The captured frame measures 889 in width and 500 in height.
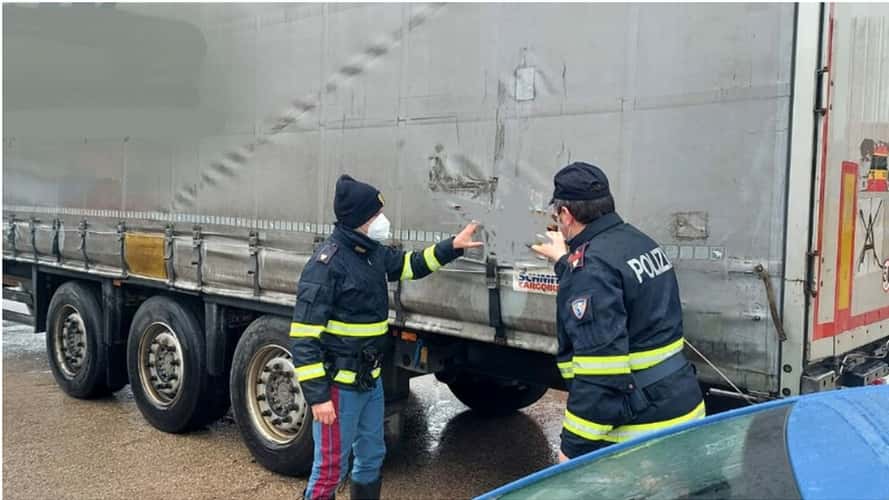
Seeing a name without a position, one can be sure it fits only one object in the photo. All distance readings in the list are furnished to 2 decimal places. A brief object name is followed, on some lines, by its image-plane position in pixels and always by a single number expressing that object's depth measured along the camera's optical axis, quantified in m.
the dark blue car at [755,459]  1.52
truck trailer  3.03
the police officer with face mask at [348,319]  3.49
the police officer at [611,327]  2.58
